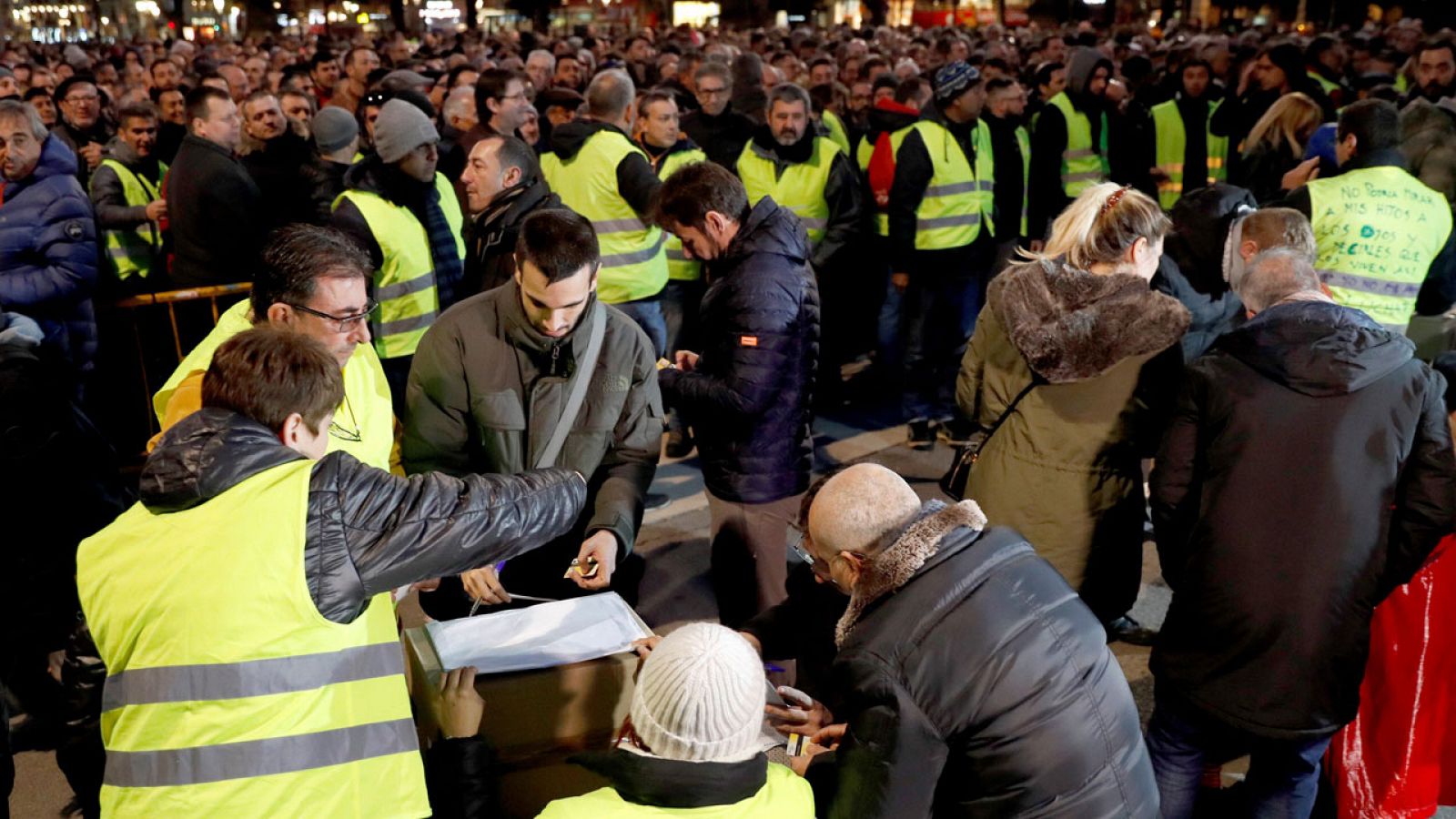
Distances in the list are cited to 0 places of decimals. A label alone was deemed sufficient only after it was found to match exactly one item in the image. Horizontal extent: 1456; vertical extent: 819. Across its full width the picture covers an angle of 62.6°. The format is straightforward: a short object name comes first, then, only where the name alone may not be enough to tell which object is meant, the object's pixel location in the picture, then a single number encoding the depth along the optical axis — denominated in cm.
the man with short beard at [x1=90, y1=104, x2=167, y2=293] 711
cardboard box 262
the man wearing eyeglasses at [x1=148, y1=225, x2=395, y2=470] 310
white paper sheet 271
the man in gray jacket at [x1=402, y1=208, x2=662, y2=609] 328
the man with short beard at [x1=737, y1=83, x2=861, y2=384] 703
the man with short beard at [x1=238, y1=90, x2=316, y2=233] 664
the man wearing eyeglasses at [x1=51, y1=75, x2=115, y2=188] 888
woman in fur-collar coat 341
